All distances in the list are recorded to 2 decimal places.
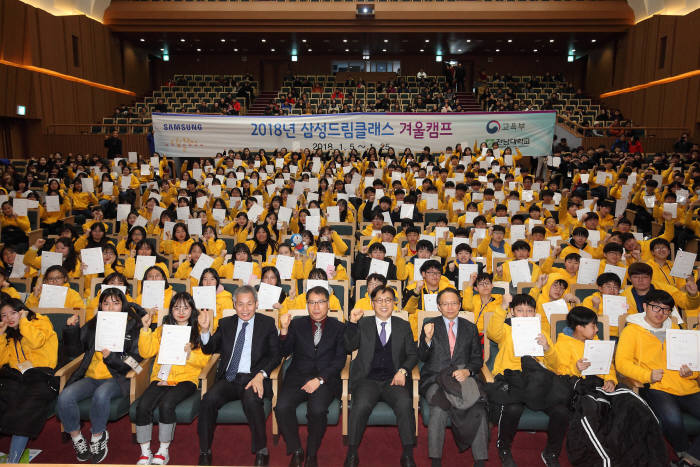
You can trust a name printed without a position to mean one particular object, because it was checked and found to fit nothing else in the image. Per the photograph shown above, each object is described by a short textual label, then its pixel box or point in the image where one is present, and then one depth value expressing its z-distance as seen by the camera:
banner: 12.87
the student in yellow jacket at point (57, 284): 4.56
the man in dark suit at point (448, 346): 3.72
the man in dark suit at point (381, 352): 3.62
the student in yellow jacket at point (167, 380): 3.48
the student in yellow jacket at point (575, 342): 3.57
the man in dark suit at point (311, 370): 3.47
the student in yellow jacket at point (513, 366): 3.45
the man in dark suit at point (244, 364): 3.48
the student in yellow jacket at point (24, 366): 3.42
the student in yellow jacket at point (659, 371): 3.40
